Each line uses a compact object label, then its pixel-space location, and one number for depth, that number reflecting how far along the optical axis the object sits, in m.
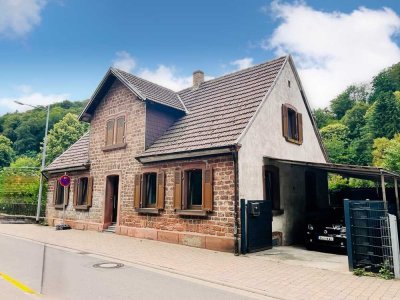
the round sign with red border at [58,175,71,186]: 14.17
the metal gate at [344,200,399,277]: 7.31
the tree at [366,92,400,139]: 46.34
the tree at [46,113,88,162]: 47.78
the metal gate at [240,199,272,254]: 10.21
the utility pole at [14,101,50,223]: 20.28
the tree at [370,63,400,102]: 56.75
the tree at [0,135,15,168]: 66.88
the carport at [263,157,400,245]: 12.05
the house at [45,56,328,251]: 11.20
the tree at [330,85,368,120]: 70.94
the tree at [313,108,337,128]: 67.44
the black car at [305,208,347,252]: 10.22
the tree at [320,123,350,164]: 53.09
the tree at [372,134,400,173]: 34.09
